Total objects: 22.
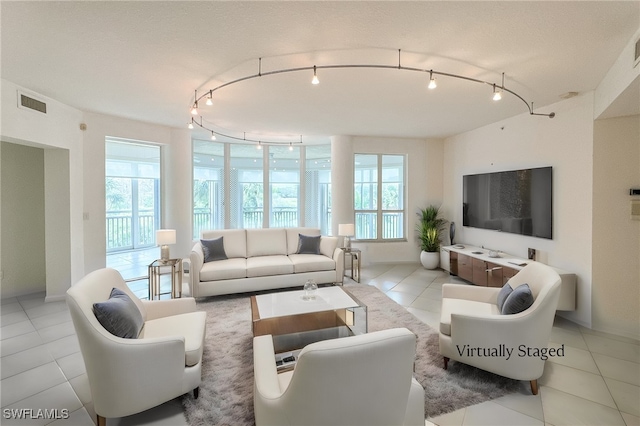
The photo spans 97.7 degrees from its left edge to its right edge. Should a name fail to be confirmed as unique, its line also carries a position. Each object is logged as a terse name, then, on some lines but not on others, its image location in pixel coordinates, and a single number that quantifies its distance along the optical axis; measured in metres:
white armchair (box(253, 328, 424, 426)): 1.11
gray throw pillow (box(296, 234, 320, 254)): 4.89
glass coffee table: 2.53
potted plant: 5.63
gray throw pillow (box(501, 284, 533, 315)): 2.17
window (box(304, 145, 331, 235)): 6.54
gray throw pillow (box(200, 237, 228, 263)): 4.35
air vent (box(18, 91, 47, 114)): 3.21
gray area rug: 1.91
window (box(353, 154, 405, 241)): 6.16
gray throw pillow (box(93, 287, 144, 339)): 1.80
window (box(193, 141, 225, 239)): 5.83
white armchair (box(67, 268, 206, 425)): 1.67
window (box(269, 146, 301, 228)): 6.45
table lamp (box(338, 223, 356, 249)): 5.08
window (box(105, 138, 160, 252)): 5.63
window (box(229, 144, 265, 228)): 6.18
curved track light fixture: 2.51
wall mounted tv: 3.72
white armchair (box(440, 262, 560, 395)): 2.05
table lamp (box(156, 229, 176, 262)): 4.00
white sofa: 3.96
